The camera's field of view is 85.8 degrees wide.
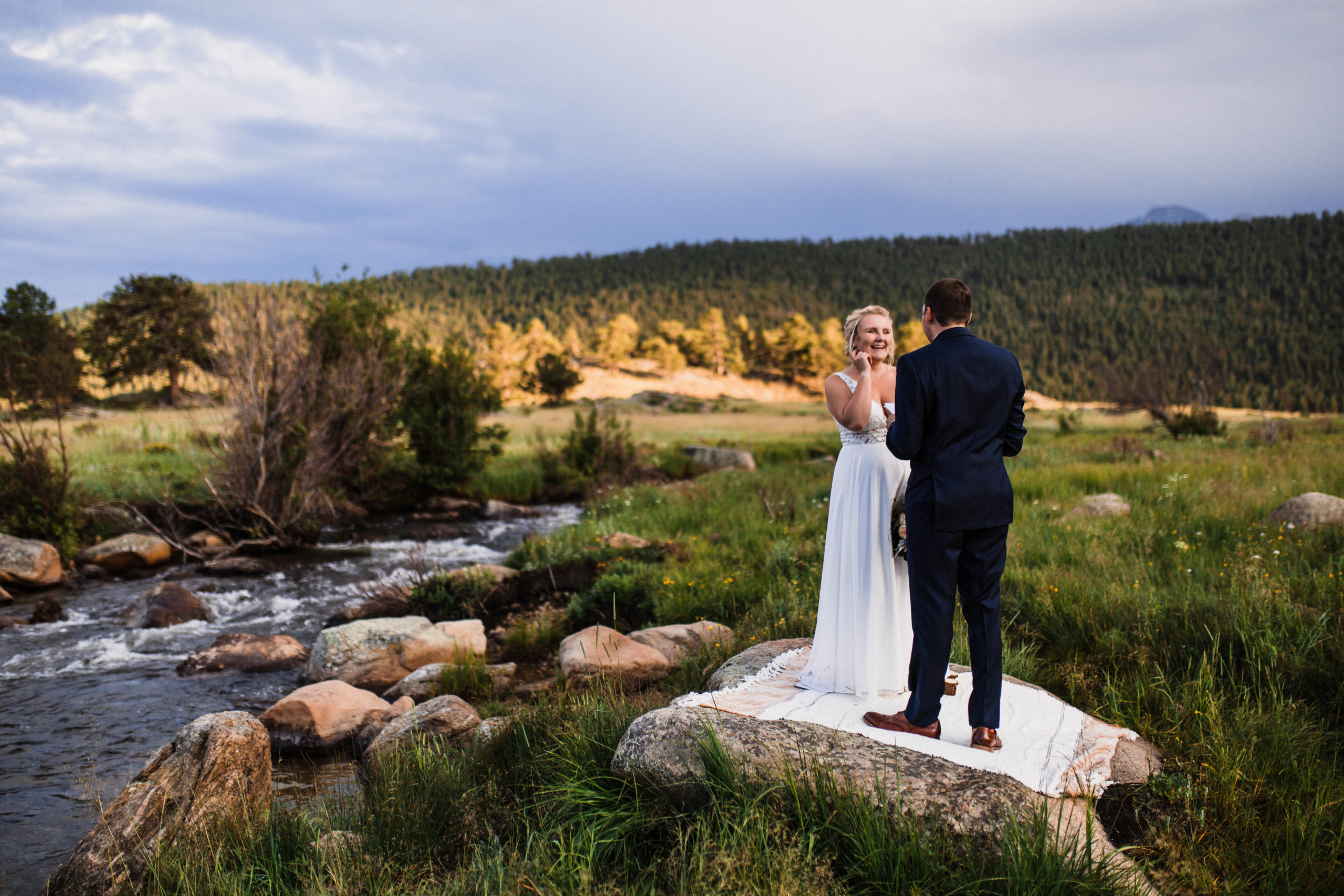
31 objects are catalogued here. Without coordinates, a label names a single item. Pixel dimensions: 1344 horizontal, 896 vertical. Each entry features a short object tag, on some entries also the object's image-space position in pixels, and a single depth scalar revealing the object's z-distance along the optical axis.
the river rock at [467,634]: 9.08
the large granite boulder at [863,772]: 3.26
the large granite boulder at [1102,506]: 10.87
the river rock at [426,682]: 7.85
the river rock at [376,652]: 8.56
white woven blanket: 3.78
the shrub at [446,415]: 21.14
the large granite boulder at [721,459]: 25.67
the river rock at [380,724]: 6.86
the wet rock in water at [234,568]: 14.11
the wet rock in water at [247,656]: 9.05
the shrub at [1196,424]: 24.05
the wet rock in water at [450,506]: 21.20
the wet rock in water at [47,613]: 10.81
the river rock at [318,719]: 6.95
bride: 4.63
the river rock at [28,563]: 12.24
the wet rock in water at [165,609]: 10.77
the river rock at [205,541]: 15.21
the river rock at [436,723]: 5.99
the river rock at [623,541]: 11.96
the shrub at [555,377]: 74.44
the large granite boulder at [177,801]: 4.28
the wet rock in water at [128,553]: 13.82
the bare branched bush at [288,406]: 15.20
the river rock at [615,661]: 6.70
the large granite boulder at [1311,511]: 8.58
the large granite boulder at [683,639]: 7.11
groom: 3.94
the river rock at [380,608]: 11.03
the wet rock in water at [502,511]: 20.81
